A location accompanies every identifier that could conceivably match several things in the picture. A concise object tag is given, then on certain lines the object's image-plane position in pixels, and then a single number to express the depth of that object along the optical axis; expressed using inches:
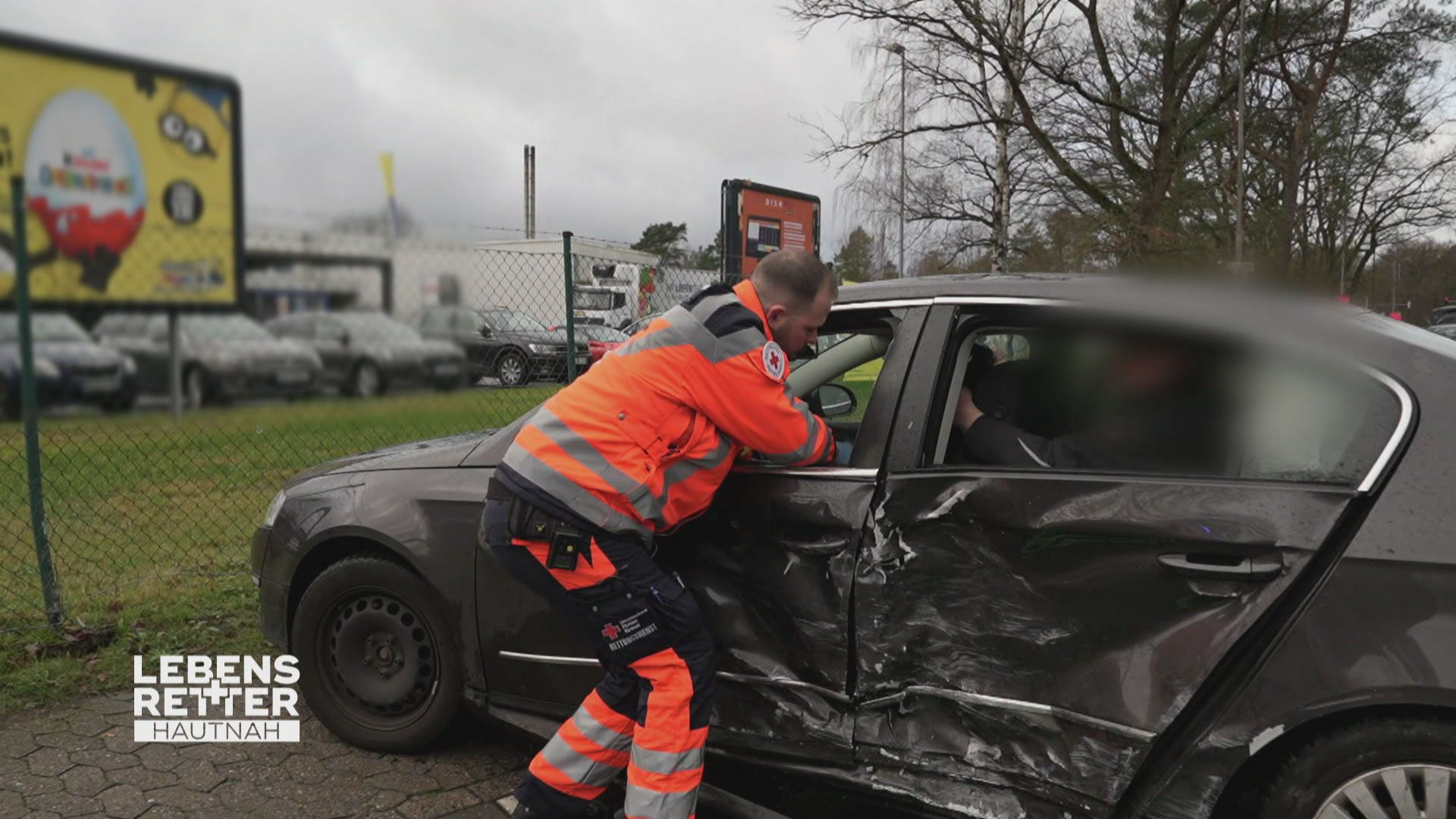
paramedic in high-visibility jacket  91.3
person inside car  89.7
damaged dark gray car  75.6
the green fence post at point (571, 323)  205.3
